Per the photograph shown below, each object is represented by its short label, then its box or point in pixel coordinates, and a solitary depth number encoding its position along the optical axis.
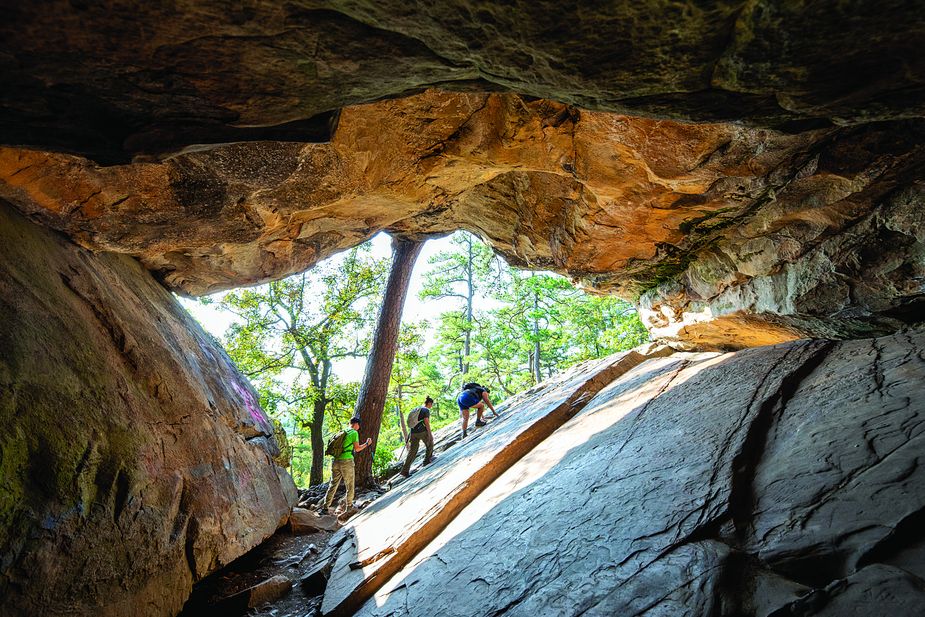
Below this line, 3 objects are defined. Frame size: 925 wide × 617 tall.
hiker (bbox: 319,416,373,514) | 9.31
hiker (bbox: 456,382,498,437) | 11.50
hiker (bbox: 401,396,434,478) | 10.20
